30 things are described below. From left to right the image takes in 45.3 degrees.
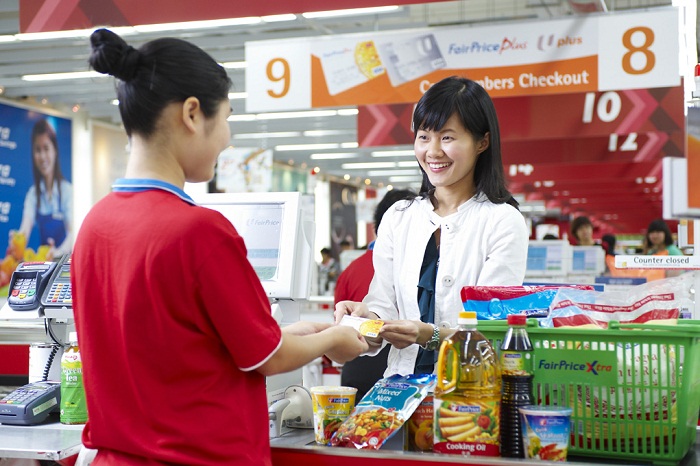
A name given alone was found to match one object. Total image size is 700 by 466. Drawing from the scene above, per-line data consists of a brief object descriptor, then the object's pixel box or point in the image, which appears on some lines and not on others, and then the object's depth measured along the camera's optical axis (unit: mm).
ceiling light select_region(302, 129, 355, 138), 17672
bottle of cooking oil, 1715
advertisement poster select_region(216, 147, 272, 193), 15281
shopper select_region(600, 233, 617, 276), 10875
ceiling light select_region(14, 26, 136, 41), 9884
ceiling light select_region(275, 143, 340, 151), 20344
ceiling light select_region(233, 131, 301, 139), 18341
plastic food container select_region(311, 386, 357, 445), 1923
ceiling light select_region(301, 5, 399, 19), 8302
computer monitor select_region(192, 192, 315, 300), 2396
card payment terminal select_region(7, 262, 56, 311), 2711
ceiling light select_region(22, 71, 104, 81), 12896
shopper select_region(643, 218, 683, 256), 8781
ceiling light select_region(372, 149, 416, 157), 20914
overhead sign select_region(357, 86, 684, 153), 7289
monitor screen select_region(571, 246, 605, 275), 9875
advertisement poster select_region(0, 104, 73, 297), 13805
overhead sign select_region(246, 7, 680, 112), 5445
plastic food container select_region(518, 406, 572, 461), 1676
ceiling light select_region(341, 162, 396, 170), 23953
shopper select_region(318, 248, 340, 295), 15412
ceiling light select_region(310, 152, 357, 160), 21844
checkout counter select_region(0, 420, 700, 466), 1736
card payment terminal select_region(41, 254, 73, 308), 2627
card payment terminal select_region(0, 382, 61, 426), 2326
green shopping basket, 1732
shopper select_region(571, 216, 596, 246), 10711
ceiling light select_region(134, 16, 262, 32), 7804
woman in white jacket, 2281
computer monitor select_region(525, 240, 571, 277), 9195
